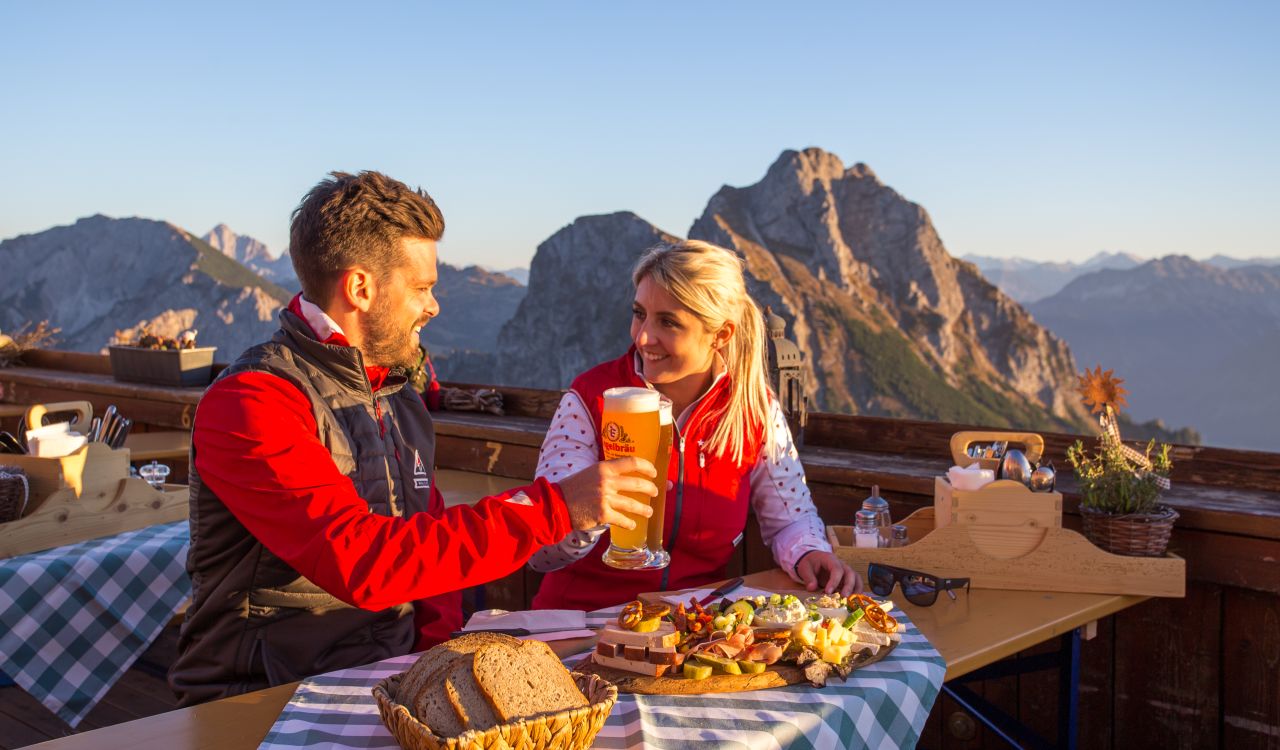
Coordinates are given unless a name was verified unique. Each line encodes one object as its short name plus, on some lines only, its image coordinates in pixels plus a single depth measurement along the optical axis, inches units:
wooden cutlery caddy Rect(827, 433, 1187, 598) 89.3
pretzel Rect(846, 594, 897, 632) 69.6
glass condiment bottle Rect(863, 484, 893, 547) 94.0
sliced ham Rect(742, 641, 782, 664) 61.5
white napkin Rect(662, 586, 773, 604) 78.6
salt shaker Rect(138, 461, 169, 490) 130.7
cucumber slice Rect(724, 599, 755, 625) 66.3
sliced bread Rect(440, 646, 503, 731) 47.4
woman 95.8
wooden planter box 240.4
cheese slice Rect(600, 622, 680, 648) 60.9
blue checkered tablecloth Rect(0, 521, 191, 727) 95.0
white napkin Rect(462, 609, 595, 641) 69.9
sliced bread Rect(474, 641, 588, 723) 48.3
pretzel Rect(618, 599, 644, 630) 62.4
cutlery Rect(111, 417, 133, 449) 122.9
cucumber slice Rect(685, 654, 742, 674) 60.0
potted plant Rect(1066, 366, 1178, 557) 90.9
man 61.6
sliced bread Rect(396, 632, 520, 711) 51.4
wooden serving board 58.8
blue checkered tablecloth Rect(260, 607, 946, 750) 52.9
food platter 59.9
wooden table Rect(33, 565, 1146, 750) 55.1
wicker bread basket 45.3
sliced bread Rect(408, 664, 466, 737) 47.5
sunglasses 81.7
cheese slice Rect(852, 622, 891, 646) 66.9
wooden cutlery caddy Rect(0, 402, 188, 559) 104.0
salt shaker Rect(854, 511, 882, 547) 93.2
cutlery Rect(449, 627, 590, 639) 67.9
